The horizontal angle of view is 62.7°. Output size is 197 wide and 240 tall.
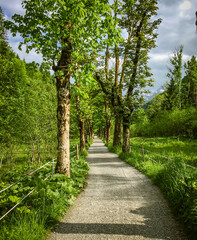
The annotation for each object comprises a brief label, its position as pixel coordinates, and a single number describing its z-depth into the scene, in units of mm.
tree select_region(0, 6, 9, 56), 28578
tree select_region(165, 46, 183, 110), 33844
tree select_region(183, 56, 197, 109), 38931
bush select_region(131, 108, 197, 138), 27625
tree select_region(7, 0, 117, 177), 5402
